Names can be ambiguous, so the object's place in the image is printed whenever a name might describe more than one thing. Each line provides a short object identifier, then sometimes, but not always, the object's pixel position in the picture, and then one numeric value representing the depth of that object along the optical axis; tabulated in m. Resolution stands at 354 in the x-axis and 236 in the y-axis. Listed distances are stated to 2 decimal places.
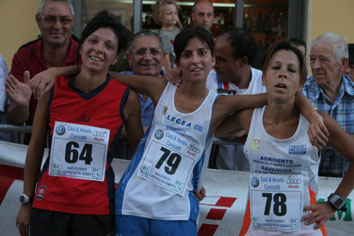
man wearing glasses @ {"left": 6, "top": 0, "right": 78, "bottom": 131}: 4.04
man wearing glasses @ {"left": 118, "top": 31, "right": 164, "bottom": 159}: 3.99
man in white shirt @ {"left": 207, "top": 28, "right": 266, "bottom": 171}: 3.86
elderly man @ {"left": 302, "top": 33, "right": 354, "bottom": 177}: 3.65
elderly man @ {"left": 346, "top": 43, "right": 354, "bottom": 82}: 4.68
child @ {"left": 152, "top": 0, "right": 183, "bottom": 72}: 6.09
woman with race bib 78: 2.84
